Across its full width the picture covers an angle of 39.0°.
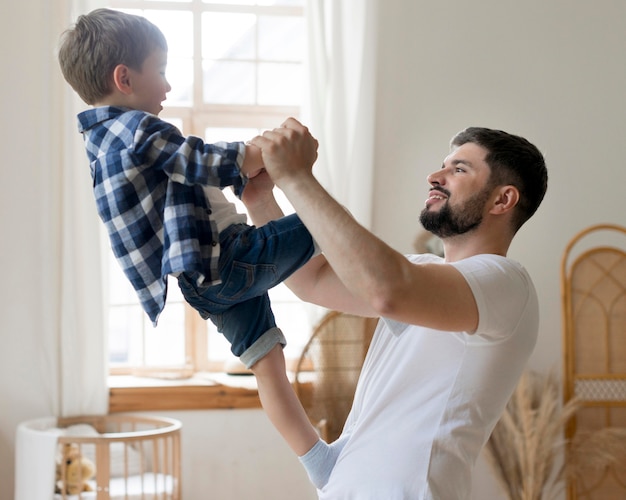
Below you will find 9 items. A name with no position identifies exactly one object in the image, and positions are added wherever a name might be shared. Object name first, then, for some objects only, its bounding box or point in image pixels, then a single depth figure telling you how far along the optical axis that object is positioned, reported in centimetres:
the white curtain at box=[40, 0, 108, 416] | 401
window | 435
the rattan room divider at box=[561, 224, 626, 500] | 404
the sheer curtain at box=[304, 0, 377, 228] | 415
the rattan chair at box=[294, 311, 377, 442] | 378
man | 128
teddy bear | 353
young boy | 136
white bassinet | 346
